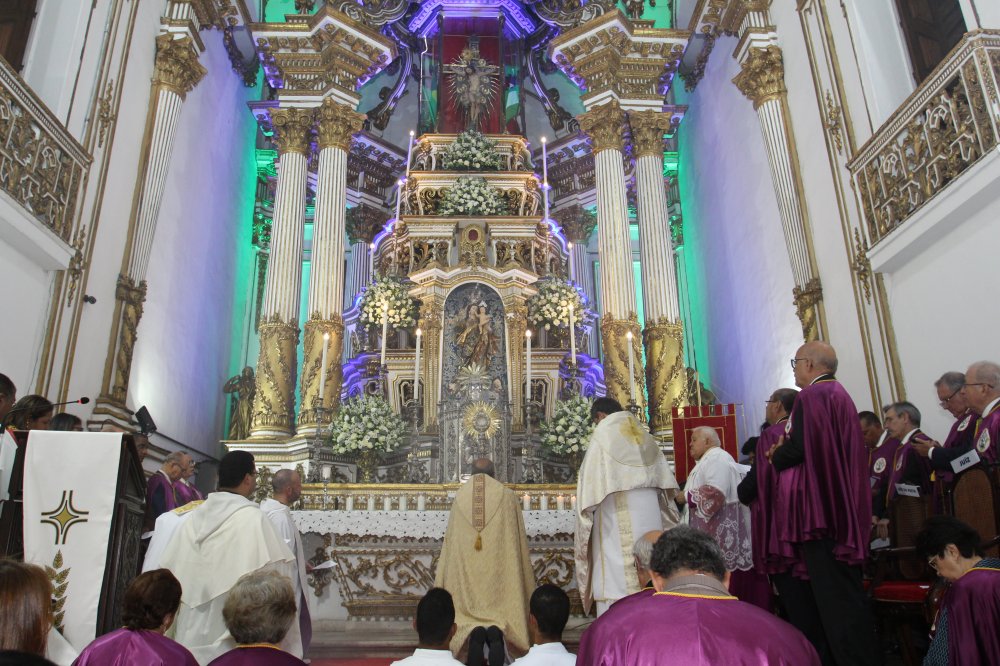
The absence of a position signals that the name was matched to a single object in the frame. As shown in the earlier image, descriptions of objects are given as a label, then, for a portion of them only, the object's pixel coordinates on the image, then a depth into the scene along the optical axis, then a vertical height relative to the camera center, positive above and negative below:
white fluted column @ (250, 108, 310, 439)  9.70 +3.25
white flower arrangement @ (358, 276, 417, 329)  9.84 +2.92
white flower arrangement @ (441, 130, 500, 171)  11.07 +5.32
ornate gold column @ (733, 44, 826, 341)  8.14 +4.07
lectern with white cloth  3.65 +0.13
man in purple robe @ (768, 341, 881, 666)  3.69 +0.19
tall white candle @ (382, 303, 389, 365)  9.09 +2.58
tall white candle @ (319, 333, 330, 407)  9.25 +2.07
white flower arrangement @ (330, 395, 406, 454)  8.10 +1.17
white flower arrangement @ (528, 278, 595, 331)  9.86 +2.89
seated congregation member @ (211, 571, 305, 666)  2.52 -0.24
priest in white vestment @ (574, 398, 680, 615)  4.85 +0.22
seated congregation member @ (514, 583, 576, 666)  3.43 -0.34
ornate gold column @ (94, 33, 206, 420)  7.94 +3.73
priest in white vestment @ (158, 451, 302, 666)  3.79 -0.05
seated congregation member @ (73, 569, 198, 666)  2.65 -0.28
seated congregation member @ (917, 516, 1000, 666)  3.16 -0.25
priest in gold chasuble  5.41 -0.13
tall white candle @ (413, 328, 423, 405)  8.54 +1.67
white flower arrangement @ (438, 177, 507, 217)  10.53 +4.47
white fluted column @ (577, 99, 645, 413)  9.84 +3.69
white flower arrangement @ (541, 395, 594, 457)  8.31 +1.13
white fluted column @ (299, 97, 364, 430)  9.86 +3.68
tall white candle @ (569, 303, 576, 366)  9.08 +2.32
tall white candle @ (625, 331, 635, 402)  8.57 +1.78
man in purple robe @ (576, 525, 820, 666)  1.92 -0.23
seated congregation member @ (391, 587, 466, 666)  3.35 -0.33
